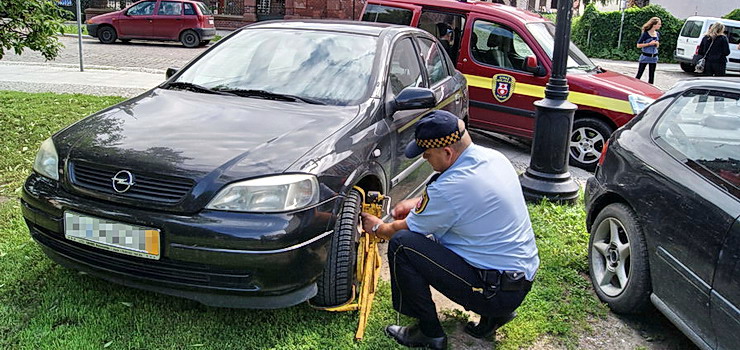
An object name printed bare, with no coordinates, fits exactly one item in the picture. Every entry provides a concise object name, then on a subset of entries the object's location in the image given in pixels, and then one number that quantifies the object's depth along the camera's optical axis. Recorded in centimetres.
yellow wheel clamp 338
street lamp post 557
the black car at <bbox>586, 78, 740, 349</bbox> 281
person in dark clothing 1299
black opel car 293
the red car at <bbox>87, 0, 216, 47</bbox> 2031
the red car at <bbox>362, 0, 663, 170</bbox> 722
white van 2022
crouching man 288
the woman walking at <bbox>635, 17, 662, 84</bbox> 1175
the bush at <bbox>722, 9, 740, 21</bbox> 2539
